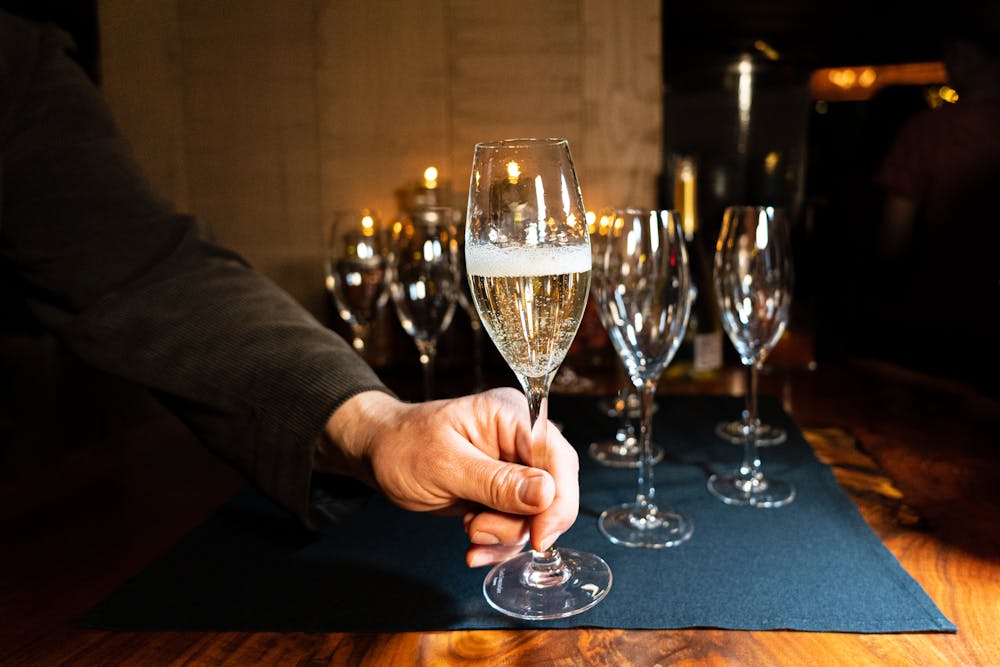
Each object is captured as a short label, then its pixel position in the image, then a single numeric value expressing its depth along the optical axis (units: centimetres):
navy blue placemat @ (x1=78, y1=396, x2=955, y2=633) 59
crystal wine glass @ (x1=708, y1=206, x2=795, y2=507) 95
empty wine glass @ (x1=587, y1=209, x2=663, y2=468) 95
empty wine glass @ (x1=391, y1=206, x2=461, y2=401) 117
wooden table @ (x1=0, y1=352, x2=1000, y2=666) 55
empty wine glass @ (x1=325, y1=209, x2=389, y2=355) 125
